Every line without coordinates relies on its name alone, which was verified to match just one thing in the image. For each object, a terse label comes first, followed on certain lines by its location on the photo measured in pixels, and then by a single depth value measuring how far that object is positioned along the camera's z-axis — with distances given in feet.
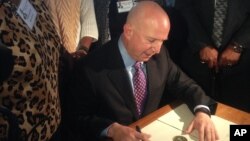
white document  6.18
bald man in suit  6.56
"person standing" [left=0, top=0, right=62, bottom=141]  4.95
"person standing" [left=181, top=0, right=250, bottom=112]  8.97
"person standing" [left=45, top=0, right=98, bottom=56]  8.77
